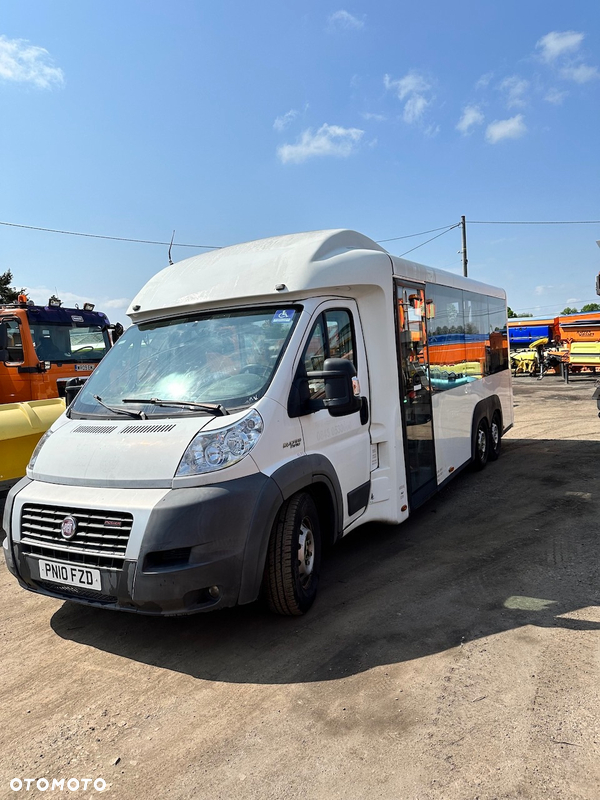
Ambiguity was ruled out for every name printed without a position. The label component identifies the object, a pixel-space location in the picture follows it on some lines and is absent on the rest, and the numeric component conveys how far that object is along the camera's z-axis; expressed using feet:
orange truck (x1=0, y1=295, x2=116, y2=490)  30.83
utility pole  122.74
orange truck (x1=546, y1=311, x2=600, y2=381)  85.97
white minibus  11.37
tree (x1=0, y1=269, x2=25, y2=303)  131.08
